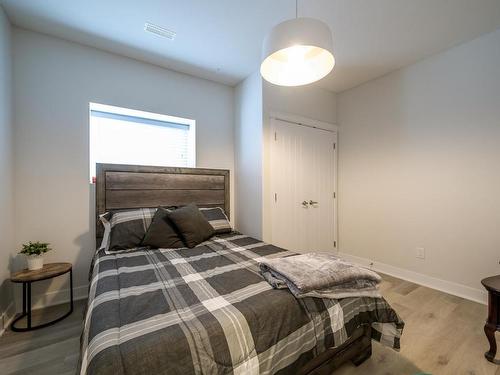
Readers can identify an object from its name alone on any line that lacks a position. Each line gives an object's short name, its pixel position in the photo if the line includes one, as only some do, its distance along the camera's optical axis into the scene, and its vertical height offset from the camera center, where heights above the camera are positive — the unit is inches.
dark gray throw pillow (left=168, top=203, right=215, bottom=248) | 84.2 -15.0
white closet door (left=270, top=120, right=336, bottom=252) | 114.5 -0.4
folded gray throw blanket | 48.0 -20.3
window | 100.0 +23.5
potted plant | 76.3 -22.5
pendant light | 46.3 +30.9
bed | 32.4 -22.4
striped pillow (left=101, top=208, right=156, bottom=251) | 78.6 -14.8
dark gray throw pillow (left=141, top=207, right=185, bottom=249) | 80.6 -17.5
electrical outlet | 104.4 -30.7
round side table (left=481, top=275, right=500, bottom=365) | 57.4 -33.4
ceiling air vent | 81.5 +57.4
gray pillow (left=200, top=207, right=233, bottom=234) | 100.7 -15.0
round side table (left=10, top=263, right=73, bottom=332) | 70.9 -28.5
